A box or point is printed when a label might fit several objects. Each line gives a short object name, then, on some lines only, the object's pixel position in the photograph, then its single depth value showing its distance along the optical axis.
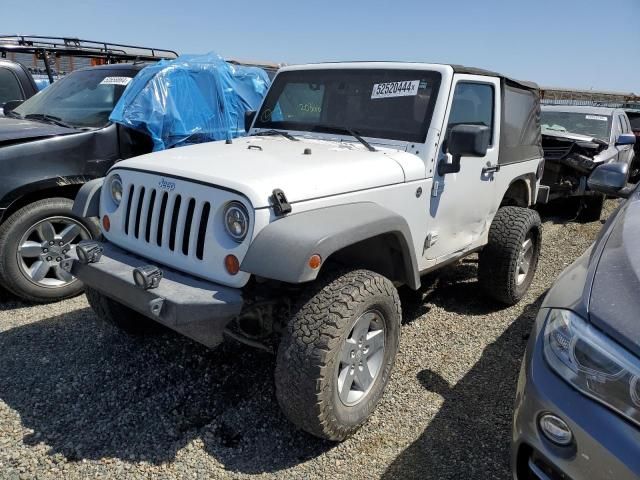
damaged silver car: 6.96
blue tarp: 4.68
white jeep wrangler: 2.34
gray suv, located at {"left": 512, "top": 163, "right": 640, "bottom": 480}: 1.57
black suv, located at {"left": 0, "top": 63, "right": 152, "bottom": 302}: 3.85
